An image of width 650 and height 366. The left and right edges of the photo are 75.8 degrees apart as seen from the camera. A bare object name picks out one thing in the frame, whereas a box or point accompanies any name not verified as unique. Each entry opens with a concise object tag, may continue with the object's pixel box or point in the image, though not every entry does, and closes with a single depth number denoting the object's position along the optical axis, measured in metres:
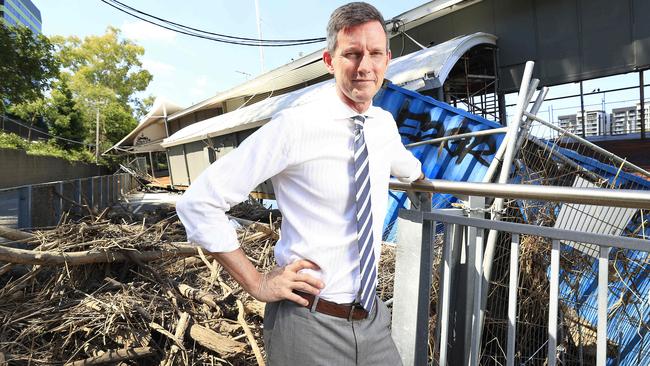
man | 1.38
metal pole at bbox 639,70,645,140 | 11.03
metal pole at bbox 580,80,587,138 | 12.88
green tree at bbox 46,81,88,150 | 32.59
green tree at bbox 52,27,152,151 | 41.75
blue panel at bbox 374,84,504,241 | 6.23
